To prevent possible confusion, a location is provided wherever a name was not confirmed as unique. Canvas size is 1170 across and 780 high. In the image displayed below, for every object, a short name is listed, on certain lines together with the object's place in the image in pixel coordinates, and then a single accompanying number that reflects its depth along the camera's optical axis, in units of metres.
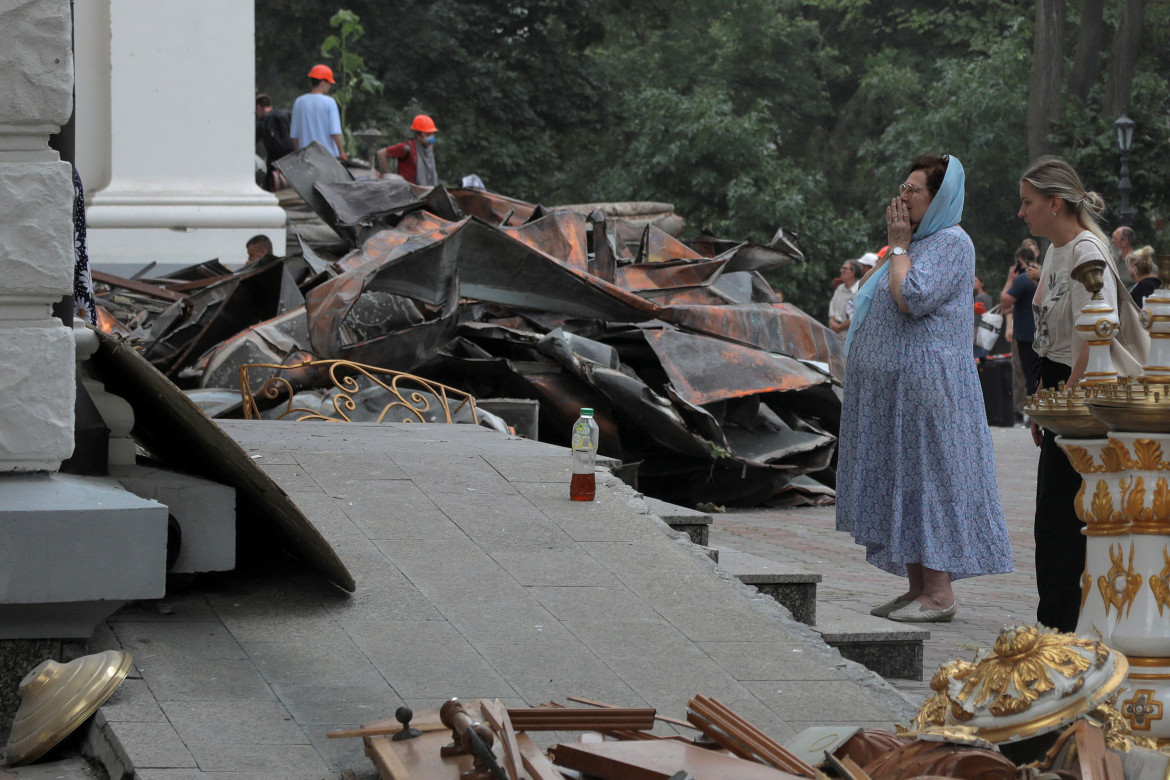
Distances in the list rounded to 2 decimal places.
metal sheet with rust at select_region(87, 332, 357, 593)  7.93
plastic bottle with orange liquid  10.43
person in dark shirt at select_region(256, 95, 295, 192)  32.97
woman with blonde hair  9.73
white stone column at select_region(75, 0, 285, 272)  25.64
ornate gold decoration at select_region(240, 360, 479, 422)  15.67
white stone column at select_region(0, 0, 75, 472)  7.44
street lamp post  45.35
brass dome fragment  6.75
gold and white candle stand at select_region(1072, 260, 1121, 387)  6.09
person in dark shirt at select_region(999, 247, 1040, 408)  26.31
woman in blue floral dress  11.59
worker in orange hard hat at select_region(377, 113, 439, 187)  33.44
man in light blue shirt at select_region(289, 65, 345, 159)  30.87
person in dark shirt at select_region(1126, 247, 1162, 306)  19.06
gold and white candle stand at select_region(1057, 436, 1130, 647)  5.89
